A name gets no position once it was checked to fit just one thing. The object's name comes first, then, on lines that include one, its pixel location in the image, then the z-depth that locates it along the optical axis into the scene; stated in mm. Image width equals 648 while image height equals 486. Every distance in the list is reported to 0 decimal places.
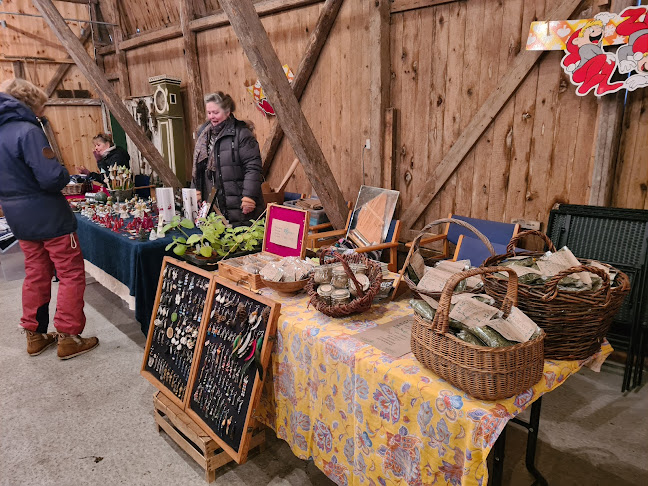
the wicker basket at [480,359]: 1038
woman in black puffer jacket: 3000
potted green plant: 2342
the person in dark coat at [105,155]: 5066
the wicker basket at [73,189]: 4387
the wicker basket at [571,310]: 1171
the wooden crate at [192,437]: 1801
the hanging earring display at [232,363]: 1643
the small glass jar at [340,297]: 1561
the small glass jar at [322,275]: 1692
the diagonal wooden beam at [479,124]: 2754
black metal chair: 2414
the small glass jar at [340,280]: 1629
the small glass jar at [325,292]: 1581
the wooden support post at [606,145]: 2514
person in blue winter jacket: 2482
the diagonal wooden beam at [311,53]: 3768
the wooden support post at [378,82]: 3432
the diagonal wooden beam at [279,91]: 2537
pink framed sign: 2068
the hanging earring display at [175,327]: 1992
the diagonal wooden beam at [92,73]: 4266
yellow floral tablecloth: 1104
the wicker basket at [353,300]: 1533
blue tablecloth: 2627
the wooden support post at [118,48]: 6477
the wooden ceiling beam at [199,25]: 4105
